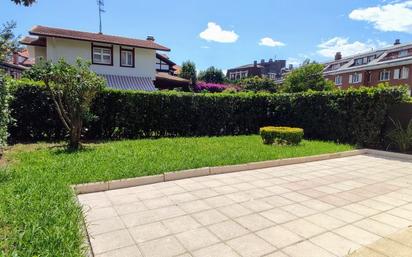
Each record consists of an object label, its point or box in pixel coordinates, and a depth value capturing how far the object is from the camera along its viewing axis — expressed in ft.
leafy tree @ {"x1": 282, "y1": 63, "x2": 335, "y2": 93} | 130.41
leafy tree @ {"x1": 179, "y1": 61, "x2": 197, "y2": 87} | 137.08
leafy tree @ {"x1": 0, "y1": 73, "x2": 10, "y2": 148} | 25.81
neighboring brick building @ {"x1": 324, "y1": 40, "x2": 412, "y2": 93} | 136.05
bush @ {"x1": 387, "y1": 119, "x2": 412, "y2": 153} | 38.88
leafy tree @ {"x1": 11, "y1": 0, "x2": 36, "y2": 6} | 20.42
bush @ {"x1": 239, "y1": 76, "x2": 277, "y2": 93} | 151.84
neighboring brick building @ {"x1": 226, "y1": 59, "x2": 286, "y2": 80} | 271.49
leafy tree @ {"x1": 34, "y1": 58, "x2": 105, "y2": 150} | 30.67
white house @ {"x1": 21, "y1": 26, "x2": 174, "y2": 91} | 74.54
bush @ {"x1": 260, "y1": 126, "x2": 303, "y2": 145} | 40.01
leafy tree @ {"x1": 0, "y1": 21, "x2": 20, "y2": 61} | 20.20
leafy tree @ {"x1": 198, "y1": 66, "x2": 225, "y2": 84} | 169.78
